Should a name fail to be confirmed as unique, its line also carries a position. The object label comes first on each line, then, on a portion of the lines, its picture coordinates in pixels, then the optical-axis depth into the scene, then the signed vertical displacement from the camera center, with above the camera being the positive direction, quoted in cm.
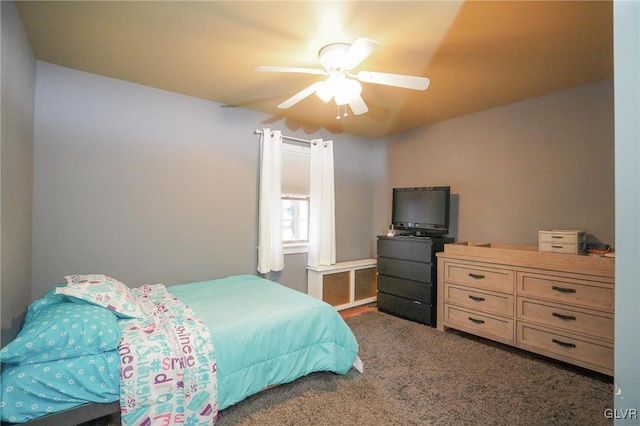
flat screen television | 348 +8
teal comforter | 181 -84
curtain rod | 375 +99
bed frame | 139 -100
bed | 140 -80
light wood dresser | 227 -74
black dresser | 339 -74
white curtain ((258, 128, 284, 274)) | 343 +11
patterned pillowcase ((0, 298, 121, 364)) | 136 -61
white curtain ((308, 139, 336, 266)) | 390 +12
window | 382 +23
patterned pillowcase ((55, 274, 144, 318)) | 175 -51
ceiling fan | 188 +93
